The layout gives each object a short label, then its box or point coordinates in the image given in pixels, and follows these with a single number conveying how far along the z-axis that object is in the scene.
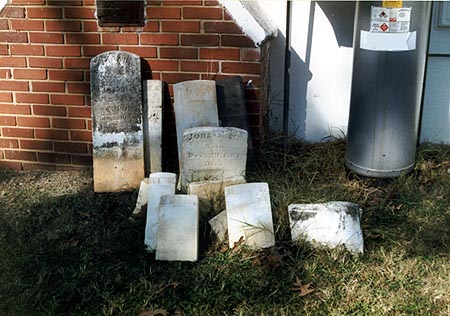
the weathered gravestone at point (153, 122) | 4.46
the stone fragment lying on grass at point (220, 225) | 3.69
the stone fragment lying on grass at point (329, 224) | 3.56
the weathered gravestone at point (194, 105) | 4.35
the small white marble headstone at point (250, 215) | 3.58
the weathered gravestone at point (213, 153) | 3.97
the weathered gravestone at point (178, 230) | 3.51
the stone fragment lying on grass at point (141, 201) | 3.99
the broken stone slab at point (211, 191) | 3.94
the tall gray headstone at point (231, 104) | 4.41
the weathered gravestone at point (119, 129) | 4.43
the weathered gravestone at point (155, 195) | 3.66
